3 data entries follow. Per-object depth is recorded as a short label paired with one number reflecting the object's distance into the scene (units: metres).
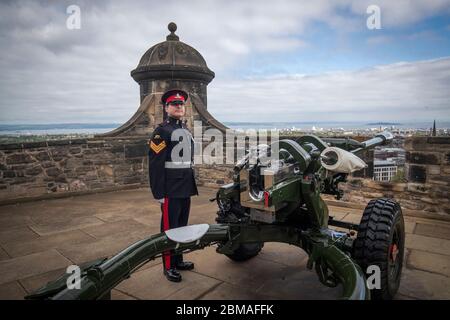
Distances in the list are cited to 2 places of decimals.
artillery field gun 2.08
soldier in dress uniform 3.09
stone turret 7.38
